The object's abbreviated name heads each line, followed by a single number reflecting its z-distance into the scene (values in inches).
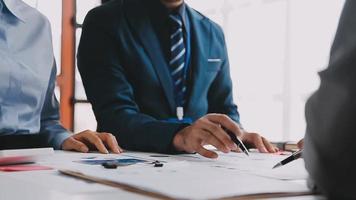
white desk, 22.8
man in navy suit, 56.2
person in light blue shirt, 55.7
